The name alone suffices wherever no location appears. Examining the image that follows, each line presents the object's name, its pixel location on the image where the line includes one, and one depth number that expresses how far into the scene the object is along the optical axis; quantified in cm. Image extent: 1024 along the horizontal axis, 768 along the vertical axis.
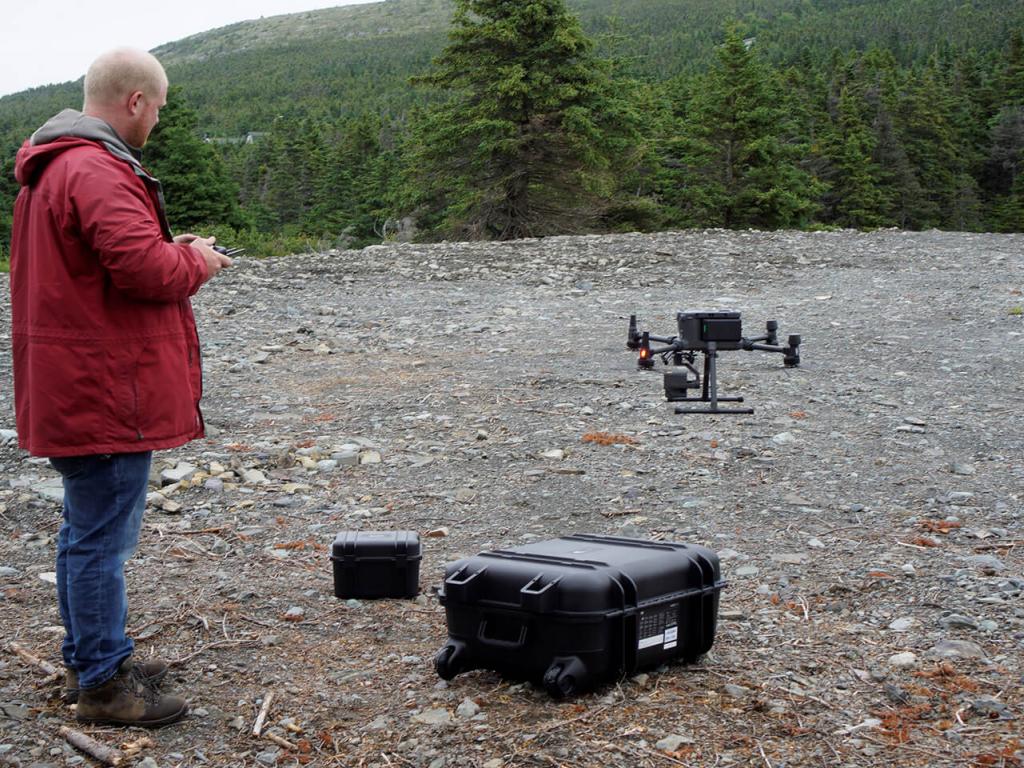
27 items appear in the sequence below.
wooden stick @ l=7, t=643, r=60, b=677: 347
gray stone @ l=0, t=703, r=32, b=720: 317
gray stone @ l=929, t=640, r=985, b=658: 352
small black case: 418
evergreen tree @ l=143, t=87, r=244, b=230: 3628
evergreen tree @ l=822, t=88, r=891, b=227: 5053
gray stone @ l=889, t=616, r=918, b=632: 379
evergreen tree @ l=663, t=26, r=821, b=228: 3506
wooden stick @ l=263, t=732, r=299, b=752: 302
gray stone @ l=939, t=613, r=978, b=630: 376
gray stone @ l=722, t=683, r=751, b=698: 326
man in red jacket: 285
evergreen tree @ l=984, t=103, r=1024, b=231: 5844
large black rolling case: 320
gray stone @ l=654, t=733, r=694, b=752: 289
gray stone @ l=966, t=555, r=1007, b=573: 437
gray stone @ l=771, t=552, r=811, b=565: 460
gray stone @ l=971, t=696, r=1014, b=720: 305
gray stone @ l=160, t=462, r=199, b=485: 595
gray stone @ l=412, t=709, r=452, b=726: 313
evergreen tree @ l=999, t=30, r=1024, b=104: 6812
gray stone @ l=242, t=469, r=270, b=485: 600
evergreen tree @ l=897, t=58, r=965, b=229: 5894
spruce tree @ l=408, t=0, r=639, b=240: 2261
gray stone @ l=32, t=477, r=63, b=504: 560
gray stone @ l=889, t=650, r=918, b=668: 346
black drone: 737
